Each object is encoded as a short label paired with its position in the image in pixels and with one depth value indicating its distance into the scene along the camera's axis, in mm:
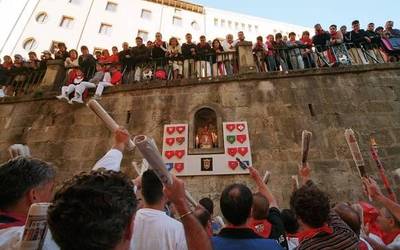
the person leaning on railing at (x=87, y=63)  8992
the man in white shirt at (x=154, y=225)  2105
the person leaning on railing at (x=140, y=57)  8758
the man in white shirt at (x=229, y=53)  8544
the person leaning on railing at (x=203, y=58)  8609
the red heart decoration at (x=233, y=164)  6582
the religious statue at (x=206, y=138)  7126
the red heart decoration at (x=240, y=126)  7152
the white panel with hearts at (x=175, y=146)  6773
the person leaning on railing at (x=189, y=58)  8648
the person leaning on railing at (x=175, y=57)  8652
